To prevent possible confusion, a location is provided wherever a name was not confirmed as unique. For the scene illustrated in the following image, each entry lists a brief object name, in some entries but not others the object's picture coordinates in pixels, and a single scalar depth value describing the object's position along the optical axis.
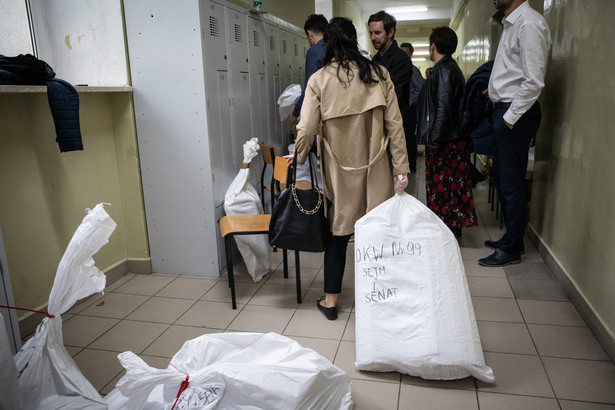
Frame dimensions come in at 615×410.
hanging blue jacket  2.24
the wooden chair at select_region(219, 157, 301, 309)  2.74
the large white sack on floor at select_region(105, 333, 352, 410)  1.48
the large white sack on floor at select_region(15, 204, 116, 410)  1.60
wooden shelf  2.16
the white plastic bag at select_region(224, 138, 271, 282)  3.14
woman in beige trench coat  2.27
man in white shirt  2.76
